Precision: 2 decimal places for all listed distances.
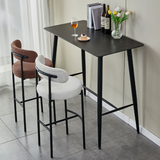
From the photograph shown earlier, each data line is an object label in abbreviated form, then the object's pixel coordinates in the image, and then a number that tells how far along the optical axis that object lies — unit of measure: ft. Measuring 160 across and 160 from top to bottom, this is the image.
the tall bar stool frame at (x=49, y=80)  7.99
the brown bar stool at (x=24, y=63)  9.32
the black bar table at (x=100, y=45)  8.82
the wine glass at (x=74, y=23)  10.23
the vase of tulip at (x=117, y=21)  9.52
